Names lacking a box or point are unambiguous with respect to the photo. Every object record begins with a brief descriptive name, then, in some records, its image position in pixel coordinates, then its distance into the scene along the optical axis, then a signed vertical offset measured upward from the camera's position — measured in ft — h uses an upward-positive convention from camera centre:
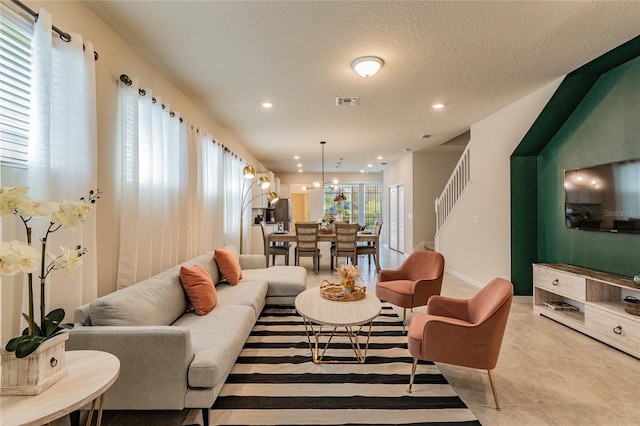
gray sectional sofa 5.69 -2.85
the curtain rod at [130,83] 8.09 +3.59
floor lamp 15.78 +1.60
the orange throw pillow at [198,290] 8.70 -2.26
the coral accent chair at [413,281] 10.56 -2.61
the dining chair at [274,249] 20.30 -2.47
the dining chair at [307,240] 19.29 -1.74
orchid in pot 3.55 -0.52
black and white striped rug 6.20 -4.17
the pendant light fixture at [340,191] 25.17 +2.75
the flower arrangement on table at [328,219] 24.24 -0.50
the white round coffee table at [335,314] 7.69 -2.69
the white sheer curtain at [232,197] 17.63 +1.02
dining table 20.24 -1.69
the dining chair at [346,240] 19.22 -1.75
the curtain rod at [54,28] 5.25 +3.65
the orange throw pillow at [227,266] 11.79 -2.09
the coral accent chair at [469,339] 6.60 -2.85
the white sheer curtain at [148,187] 8.11 +0.81
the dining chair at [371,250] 20.04 -2.48
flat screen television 9.43 +0.53
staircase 18.34 +1.50
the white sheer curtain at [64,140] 5.59 +1.49
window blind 5.14 +2.27
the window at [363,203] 38.93 +1.28
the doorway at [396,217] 29.99 -0.47
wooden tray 9.14 -2.53
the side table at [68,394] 3.42 -2.27
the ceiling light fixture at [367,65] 9.36 +4.67
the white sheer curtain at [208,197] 13.07 +0.81
